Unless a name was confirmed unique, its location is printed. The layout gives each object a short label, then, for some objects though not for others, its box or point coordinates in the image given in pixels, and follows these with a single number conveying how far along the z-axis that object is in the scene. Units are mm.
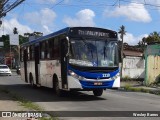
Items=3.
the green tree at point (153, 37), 80325
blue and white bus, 17688
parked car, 46756
